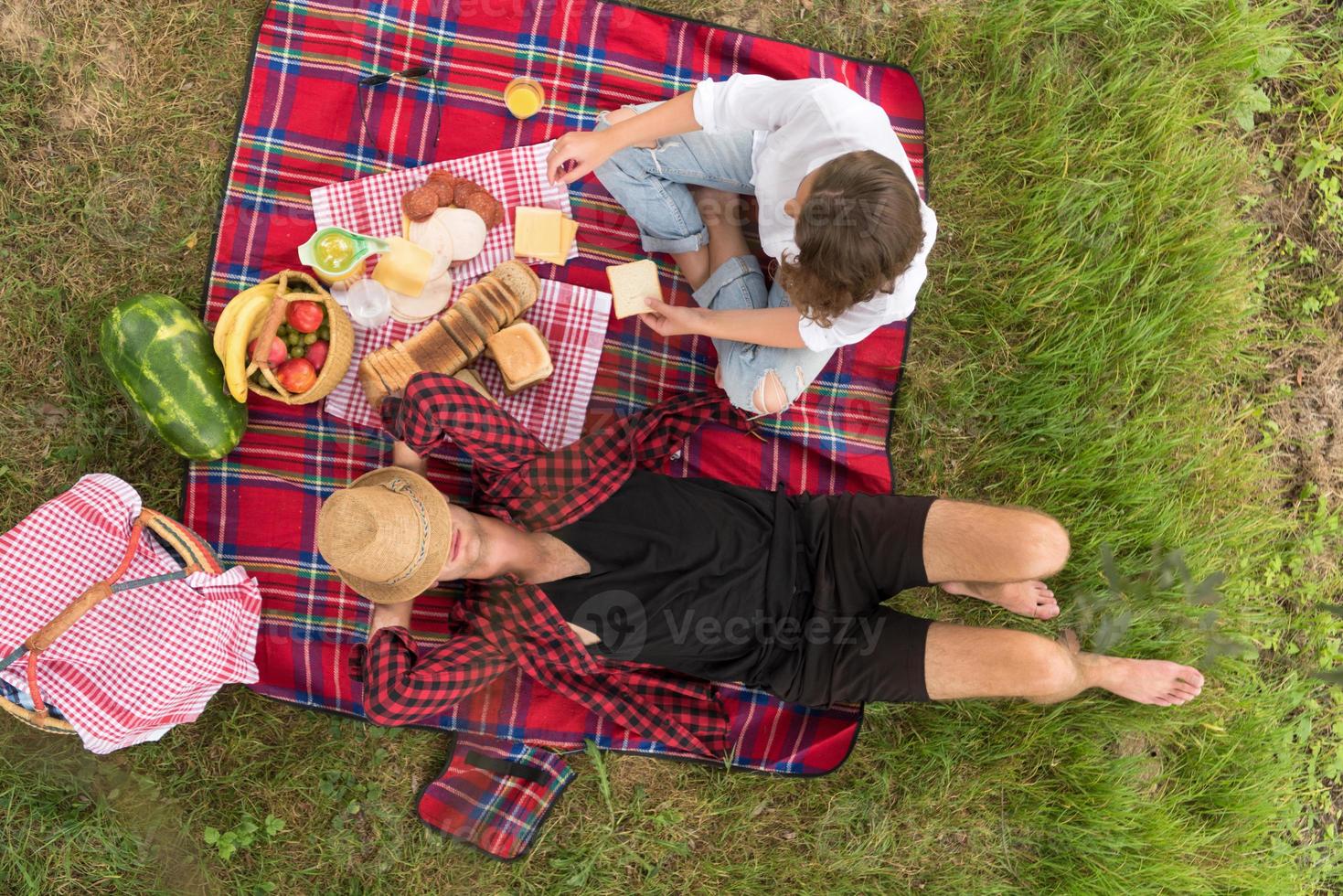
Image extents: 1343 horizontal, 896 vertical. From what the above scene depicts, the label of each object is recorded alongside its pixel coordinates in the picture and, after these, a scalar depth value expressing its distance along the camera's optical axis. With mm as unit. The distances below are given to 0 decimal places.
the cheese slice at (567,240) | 3936
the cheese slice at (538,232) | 3875
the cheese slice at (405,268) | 3711
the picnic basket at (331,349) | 3506
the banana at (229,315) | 3498
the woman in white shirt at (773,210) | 2717
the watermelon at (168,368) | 3455
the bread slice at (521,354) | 3734
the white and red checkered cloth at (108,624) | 3105
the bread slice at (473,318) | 3666
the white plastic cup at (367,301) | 3793
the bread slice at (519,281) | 3764
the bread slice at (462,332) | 3652
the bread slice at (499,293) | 3709
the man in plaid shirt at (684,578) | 3352
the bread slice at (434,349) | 3633
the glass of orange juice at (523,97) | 3953
